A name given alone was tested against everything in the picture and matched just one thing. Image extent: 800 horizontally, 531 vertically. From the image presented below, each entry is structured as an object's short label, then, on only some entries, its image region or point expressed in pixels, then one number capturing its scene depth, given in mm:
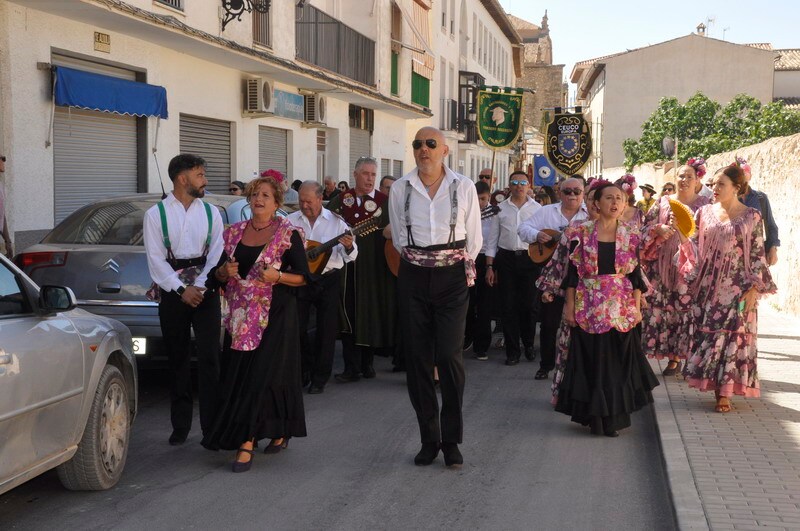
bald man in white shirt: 6551
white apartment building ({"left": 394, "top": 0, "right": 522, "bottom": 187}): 33625
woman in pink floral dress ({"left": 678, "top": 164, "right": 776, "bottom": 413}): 8156
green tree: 45156
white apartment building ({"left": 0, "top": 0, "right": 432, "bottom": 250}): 12891
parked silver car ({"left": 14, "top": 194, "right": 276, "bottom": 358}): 8141
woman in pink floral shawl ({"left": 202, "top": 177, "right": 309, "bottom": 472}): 6438
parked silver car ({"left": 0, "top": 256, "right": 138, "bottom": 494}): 4746
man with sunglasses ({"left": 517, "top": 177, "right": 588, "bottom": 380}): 10008
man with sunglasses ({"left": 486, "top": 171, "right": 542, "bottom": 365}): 11078
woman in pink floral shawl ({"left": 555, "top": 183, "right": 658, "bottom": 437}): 7398
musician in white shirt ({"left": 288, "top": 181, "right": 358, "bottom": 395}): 9195
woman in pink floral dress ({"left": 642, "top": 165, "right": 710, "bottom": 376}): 9625
